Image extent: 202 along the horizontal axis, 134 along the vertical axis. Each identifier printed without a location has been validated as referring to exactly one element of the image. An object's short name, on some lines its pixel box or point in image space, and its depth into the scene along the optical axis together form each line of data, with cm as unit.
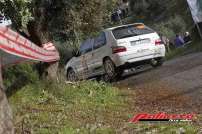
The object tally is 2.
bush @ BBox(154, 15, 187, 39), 4565
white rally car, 2412
